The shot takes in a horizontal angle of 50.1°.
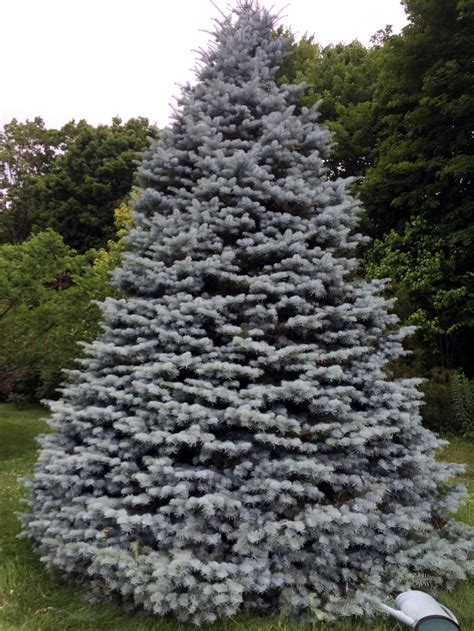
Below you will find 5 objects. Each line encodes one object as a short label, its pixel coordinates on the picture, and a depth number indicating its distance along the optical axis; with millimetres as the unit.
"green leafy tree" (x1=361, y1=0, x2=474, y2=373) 11359
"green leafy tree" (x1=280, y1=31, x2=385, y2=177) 15805
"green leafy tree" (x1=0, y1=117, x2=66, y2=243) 29281
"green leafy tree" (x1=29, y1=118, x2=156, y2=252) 24859
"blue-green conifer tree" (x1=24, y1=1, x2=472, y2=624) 2871
